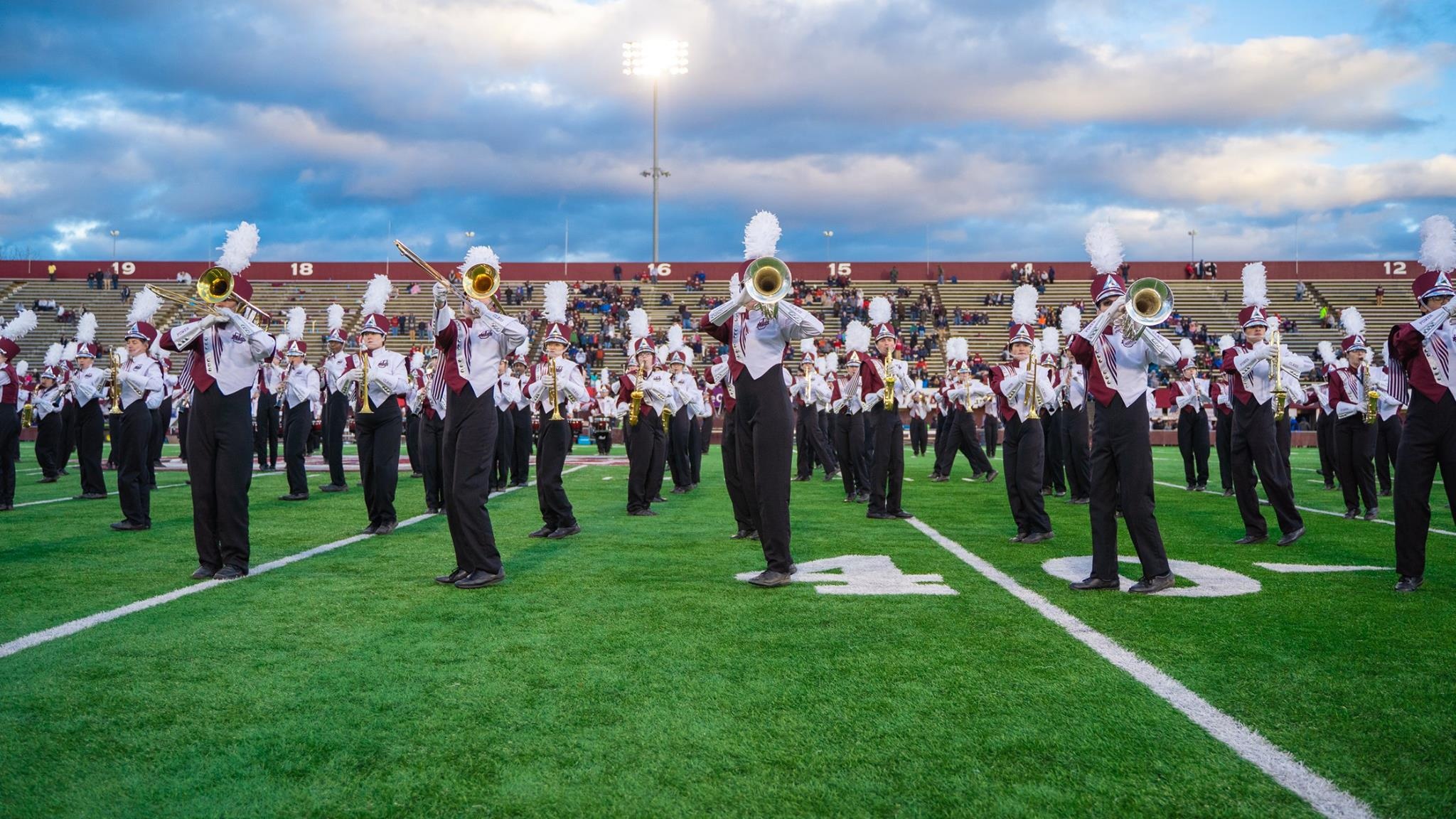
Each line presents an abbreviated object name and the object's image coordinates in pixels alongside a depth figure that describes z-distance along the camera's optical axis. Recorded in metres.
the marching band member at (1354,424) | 10.82
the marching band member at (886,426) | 10.09
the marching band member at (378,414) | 9.10
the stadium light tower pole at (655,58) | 42.03
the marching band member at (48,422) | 14.31
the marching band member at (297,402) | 12.16
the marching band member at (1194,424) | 14.19
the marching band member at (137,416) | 9.03
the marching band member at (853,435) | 11.41
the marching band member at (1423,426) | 6.05
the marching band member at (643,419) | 10.73
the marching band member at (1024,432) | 8.52
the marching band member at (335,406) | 12.78
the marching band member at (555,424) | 8.81
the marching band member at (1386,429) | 11.72
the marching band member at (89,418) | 11.76
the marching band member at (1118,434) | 5.98
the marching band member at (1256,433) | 8.36
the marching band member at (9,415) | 10.71
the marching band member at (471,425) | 6.23
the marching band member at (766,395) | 6.31
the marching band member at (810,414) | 15.27
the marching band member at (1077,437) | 11.84
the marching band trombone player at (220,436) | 6.51
